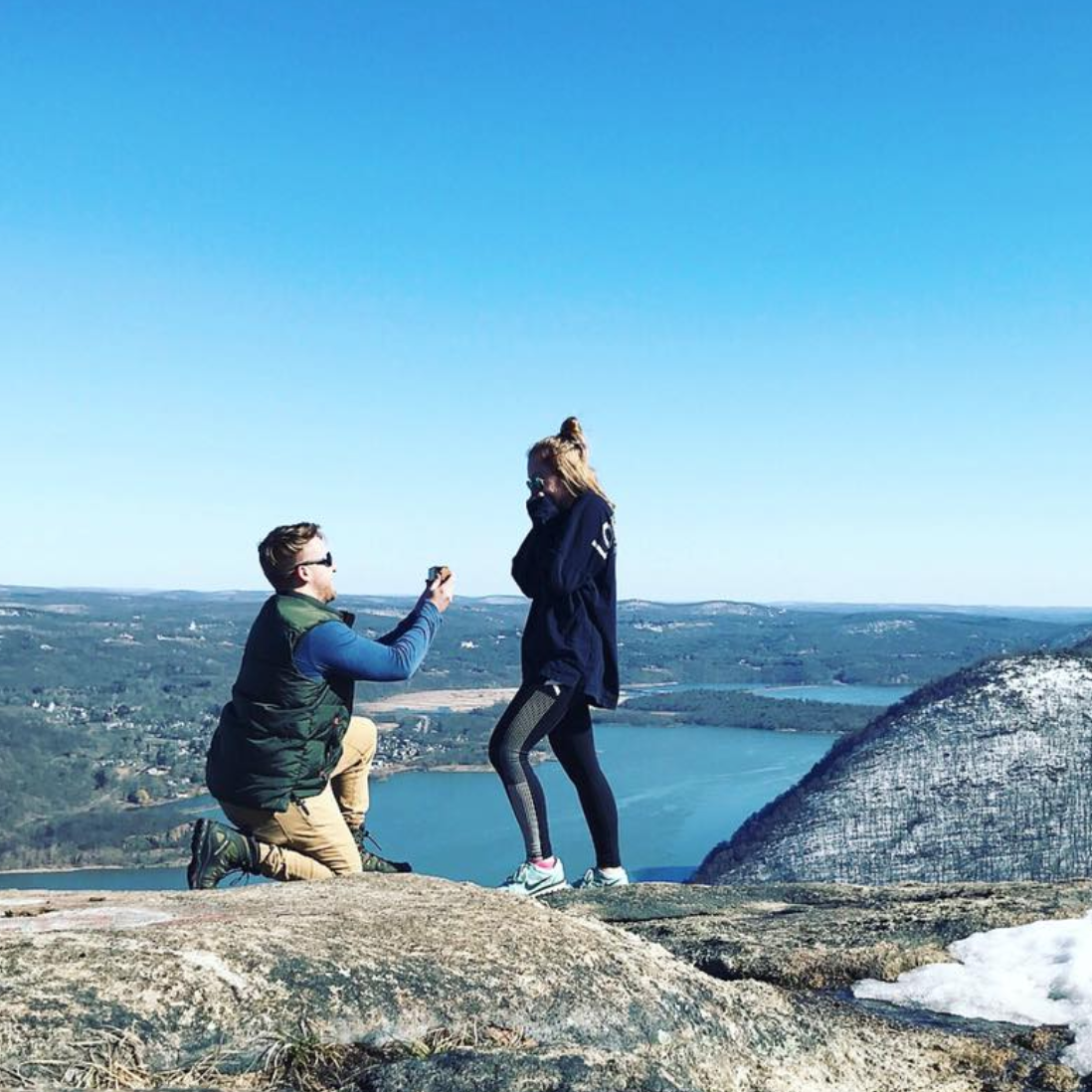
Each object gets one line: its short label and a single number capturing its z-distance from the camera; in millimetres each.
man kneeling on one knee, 5250
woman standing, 6230
